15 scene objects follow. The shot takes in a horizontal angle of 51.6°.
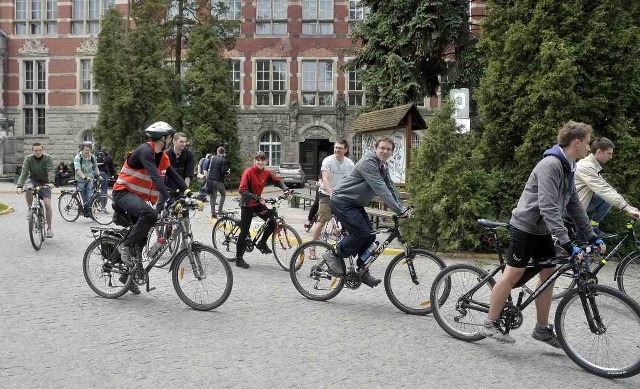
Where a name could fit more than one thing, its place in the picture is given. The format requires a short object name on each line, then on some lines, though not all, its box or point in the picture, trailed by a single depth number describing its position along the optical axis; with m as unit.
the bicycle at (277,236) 9.43
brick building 39.66
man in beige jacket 7.31
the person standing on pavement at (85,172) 15.28
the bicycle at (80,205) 15.61
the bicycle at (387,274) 6.64
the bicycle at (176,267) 6.72
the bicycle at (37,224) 11.01
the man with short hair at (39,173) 11.57
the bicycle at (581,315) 4.76
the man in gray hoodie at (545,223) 4.99
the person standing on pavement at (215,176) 15.65
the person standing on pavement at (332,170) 10.45
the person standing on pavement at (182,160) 10.91
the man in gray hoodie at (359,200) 6.98
